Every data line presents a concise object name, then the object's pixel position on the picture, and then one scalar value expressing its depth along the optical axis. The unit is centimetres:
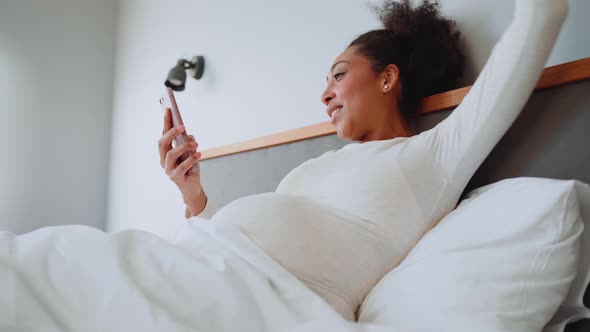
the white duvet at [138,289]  45
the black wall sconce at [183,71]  174
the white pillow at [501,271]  52
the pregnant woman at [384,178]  66
